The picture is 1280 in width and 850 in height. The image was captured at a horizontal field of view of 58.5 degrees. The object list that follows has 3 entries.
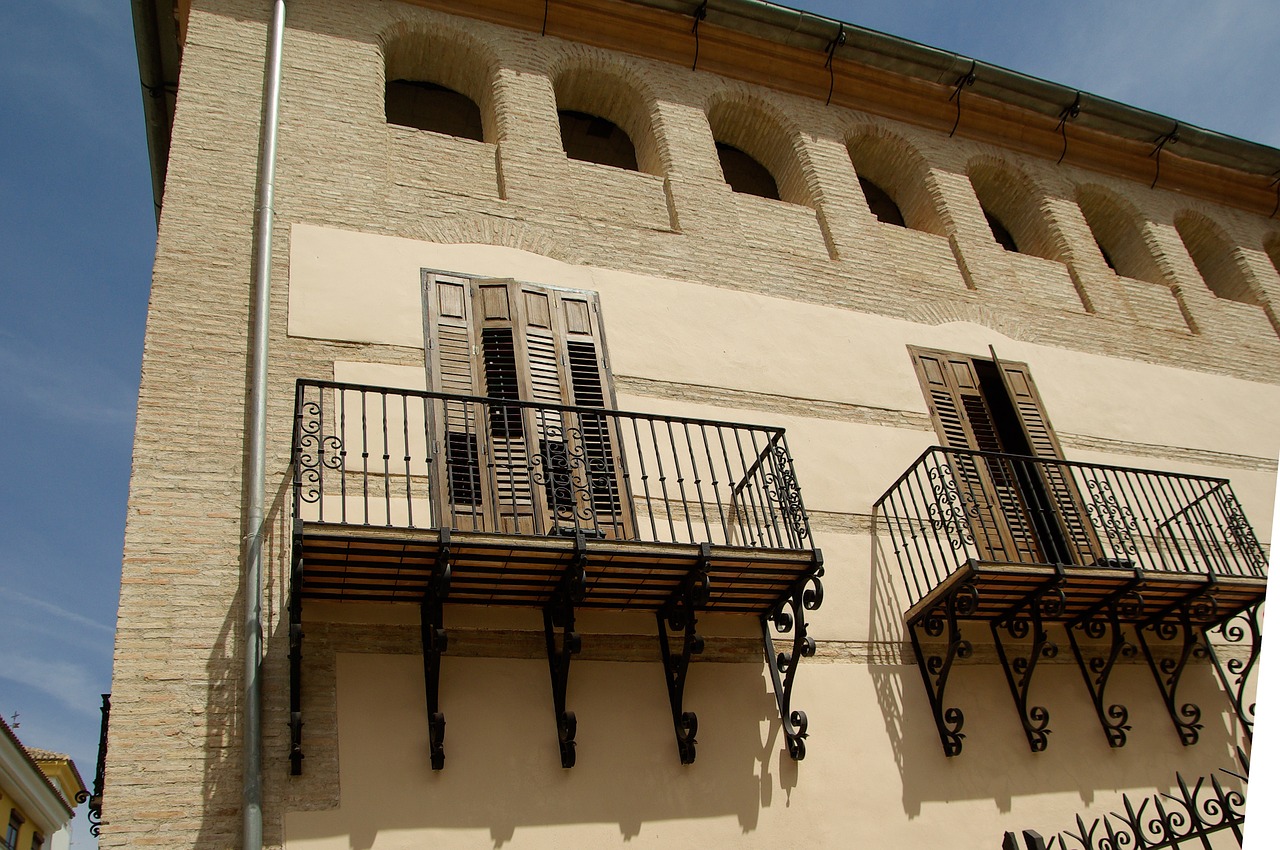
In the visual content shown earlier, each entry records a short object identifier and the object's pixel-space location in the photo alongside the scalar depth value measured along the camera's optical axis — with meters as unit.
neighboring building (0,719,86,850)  22.94
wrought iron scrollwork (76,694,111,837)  6.21
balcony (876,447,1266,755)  8.55
